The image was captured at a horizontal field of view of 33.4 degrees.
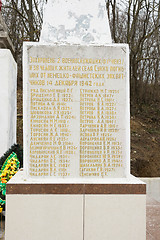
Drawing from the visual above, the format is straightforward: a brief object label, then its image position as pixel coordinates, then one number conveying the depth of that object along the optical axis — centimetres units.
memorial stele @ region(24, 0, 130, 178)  300
